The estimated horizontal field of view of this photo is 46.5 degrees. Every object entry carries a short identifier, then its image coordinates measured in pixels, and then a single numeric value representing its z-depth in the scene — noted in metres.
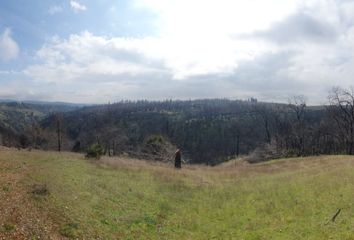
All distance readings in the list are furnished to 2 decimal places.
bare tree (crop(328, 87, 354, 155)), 75.56
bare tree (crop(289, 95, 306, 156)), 87.32
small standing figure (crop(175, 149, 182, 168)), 50.50
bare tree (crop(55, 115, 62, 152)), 86.00
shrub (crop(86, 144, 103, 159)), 45.09
